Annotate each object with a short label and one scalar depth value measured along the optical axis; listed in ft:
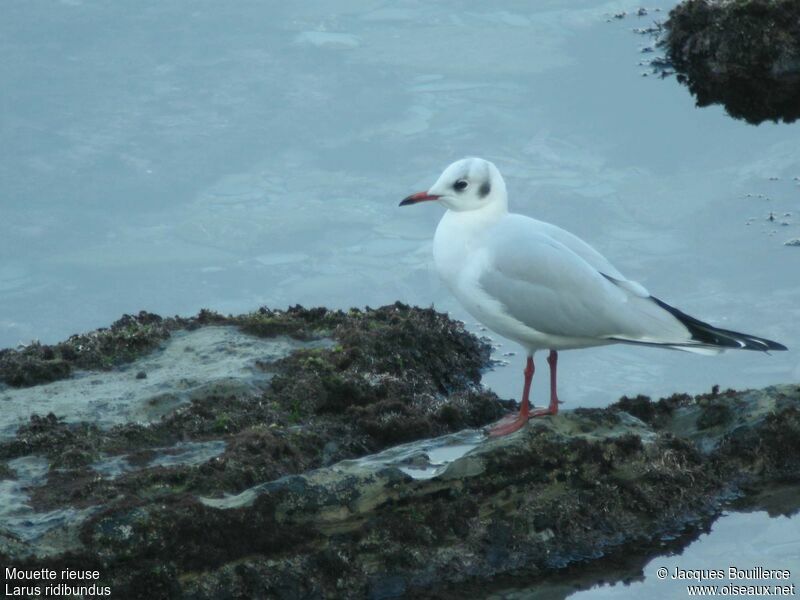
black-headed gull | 44.88
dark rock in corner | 77.00
